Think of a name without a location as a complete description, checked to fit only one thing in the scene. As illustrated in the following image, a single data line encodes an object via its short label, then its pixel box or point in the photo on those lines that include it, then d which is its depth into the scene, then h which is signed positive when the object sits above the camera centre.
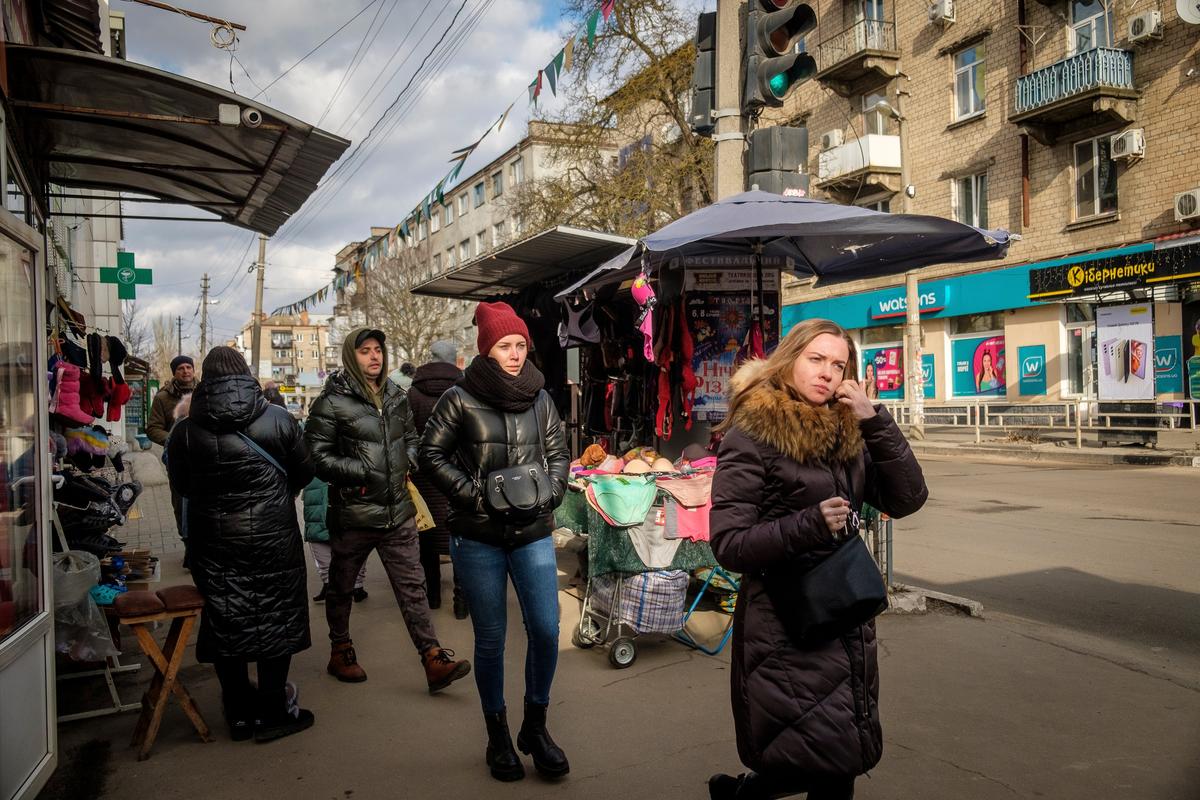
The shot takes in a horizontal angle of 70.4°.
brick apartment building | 18.53 +5.70
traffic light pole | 6.30 +2.23
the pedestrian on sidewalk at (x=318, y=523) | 6.37 -0.88
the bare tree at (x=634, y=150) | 22.03 +6.85
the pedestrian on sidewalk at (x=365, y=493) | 4.57 -0.48
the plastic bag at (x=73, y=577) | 4.25 -0.82
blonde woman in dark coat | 2.37 -0.37
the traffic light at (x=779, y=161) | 6.13 +1.68
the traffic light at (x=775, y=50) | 5.84 +2.40
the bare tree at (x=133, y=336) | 33.49 +3.45
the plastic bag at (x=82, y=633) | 4.40 -1.14
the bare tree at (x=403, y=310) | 41.22 +4.69
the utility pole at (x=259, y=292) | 31.94 +4.38
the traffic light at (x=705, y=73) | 6.47 +2.47
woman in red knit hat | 3.47 -0.52
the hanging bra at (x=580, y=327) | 7.27 +0.61
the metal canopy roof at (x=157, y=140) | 4.58 +1.79
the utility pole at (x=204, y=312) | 64.12 +7.59
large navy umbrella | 5.17 +1.05
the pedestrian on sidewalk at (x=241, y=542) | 3.87 -0.61
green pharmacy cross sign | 11.81 +1.92
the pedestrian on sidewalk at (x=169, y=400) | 7.93 +0.11
